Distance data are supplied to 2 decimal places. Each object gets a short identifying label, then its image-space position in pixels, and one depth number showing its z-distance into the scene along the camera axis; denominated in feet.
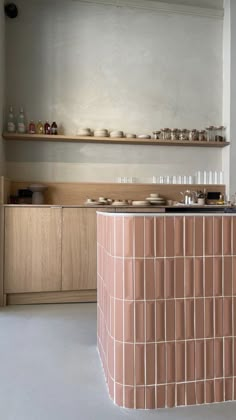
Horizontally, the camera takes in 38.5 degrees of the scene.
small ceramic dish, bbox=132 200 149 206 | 13.66
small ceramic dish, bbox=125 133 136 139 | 14.52
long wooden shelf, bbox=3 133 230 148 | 13.56
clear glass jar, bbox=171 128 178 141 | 15.21
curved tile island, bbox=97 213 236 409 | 5.25
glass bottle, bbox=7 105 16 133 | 13.55
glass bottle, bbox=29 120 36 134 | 13.82
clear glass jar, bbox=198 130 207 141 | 15.46
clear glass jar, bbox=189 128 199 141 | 15.33
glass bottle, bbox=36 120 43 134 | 13.96
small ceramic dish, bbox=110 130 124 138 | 14.38
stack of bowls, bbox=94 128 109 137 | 14.24
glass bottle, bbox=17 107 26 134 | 13.66
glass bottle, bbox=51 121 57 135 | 13.96
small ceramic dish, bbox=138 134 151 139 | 14.64
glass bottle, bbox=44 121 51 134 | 13.97
